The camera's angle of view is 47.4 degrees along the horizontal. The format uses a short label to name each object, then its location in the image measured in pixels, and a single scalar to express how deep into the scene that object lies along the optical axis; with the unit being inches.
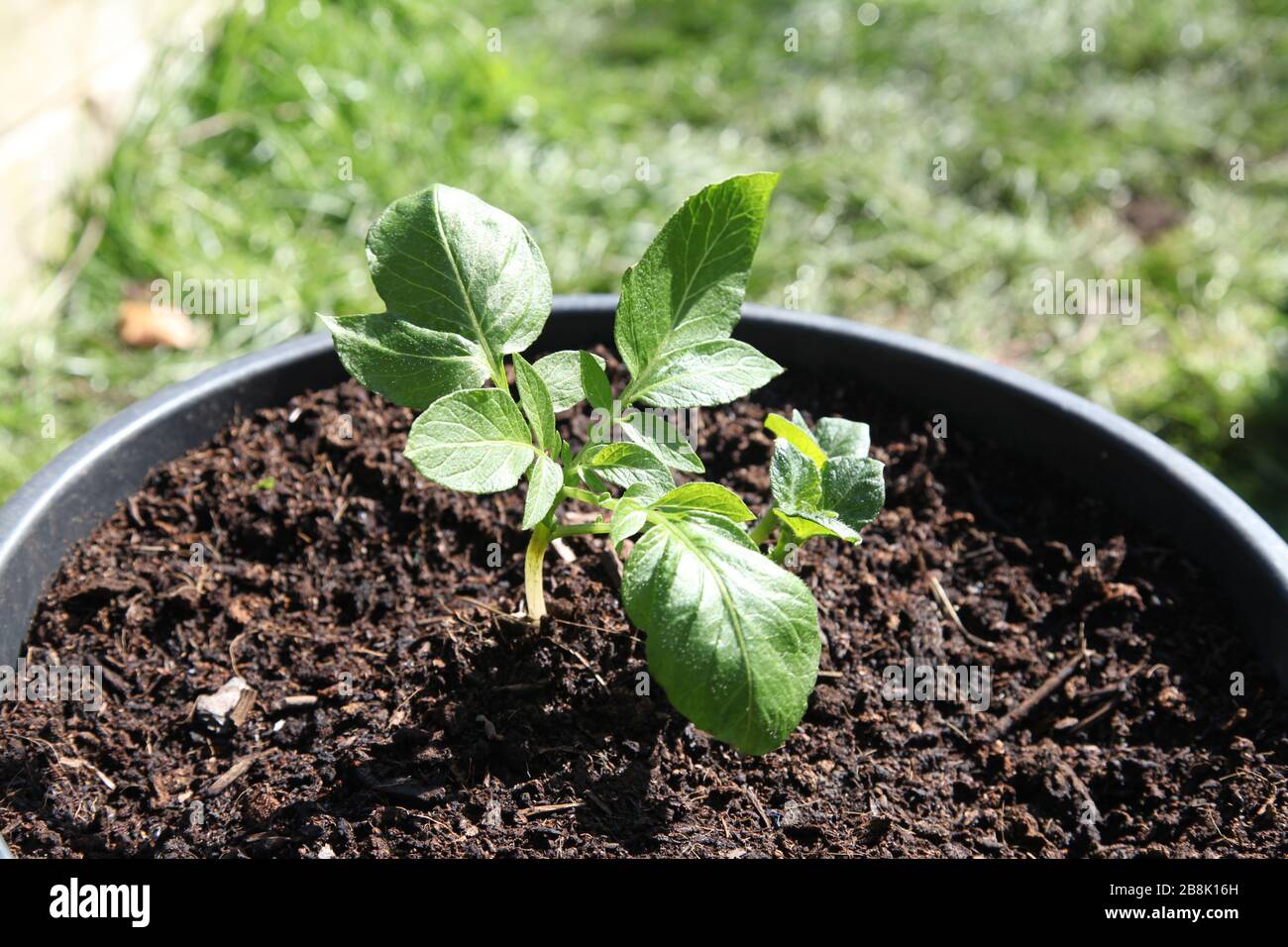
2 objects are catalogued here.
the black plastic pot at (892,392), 15.3
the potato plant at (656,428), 12.6
